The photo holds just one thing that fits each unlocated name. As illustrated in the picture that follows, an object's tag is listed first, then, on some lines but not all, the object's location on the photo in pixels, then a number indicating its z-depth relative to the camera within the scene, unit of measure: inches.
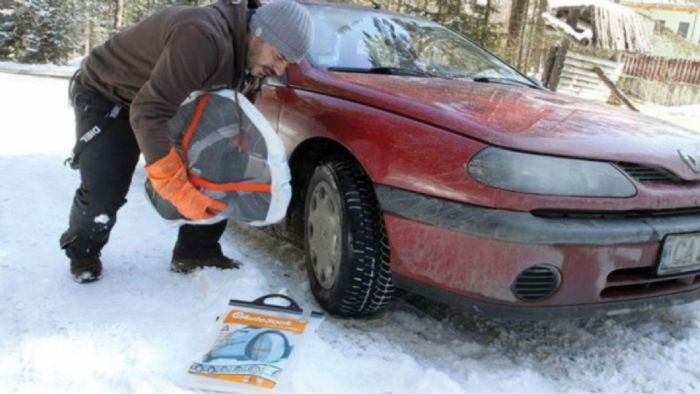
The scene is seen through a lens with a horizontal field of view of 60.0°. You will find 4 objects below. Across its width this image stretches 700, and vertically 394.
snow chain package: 75.9
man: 86.3
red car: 78.7
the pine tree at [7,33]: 694.5
